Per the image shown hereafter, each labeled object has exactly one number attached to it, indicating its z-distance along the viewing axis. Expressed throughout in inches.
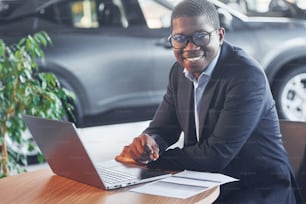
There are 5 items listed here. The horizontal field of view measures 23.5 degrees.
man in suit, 83.1
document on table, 71.4
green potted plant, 108.9
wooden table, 70.3
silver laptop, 72.3
